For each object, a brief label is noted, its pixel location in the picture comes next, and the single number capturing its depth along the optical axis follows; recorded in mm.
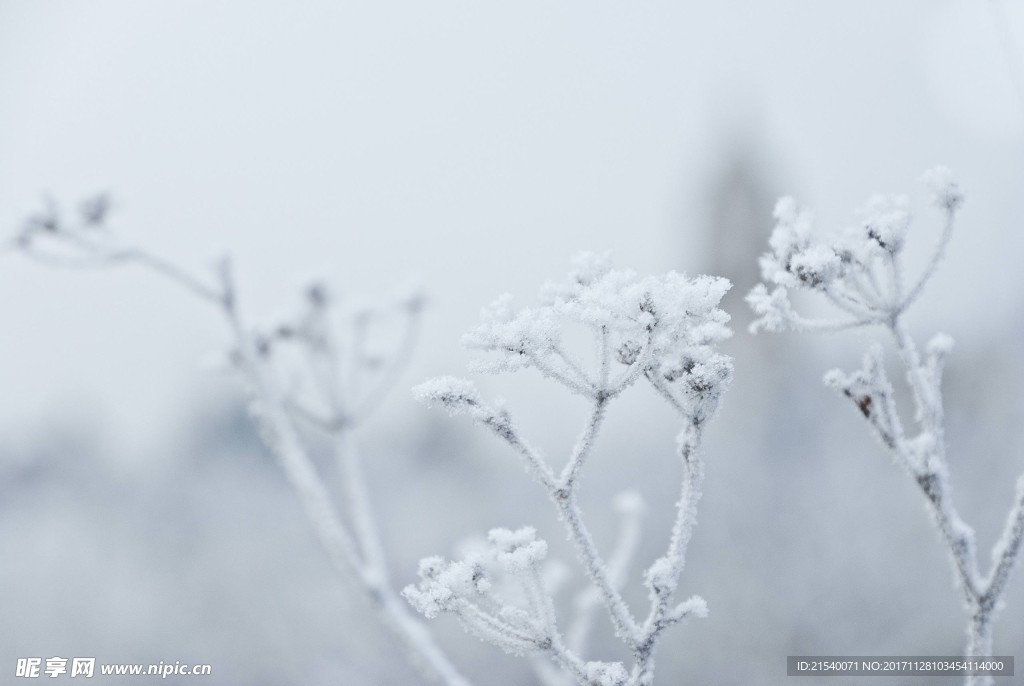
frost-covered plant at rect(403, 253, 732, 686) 593
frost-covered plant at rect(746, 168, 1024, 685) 592
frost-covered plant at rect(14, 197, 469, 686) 626
